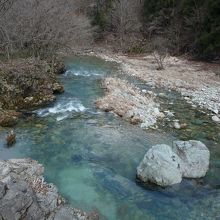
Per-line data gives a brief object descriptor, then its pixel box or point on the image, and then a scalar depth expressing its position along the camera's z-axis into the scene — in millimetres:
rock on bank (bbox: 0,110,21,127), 12267
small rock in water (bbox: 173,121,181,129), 13012
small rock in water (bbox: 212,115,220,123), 13941
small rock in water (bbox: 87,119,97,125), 12961
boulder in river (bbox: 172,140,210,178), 9328
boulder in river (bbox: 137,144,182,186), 8820
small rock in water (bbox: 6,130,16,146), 10749
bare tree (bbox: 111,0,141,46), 36969
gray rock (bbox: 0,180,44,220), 6625
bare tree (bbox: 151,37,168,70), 24859
